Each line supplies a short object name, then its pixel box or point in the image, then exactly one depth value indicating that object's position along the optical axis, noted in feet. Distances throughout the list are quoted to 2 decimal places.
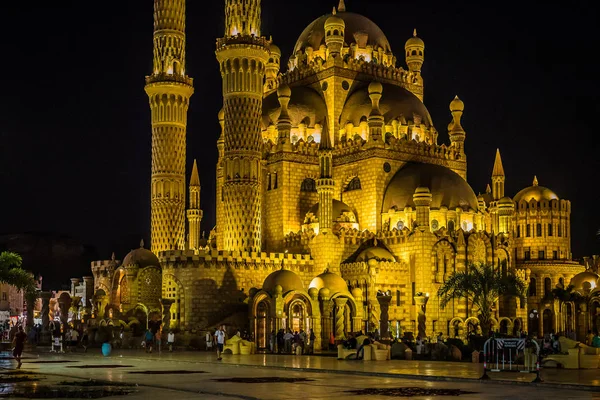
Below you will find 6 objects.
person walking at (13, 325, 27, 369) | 101.54
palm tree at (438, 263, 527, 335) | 150.71
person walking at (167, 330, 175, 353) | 146.51
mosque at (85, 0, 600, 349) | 164.66
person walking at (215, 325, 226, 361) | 118.11
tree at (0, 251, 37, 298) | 156.76
